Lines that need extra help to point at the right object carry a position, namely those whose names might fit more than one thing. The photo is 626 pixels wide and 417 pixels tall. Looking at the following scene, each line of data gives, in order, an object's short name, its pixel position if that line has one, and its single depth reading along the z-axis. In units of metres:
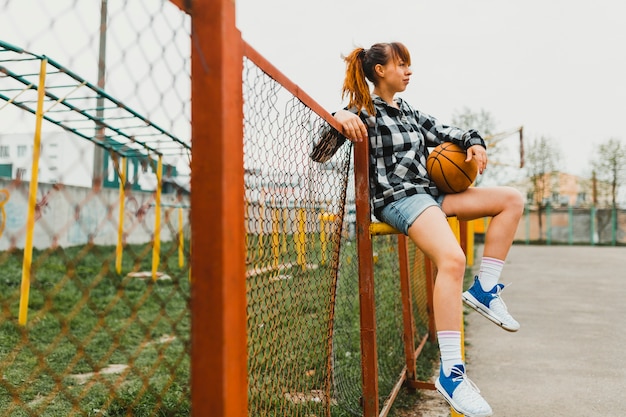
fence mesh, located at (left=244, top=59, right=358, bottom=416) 1.83
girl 2.35
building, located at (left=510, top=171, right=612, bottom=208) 30.70
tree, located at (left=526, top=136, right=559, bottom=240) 30.47
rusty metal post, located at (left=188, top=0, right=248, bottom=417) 1.14
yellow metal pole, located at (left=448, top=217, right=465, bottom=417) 5.34
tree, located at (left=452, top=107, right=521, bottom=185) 27.42
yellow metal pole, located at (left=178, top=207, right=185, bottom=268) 10.93
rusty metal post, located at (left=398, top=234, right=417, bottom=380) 3.82
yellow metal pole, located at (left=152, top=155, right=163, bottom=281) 8.14
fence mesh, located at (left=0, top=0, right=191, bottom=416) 1.47
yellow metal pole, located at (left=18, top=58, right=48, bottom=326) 4.51
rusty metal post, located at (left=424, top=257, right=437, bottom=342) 5.04
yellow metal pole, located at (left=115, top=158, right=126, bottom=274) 8.68
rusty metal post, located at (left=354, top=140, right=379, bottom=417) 2.74
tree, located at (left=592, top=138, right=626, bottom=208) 29.77
